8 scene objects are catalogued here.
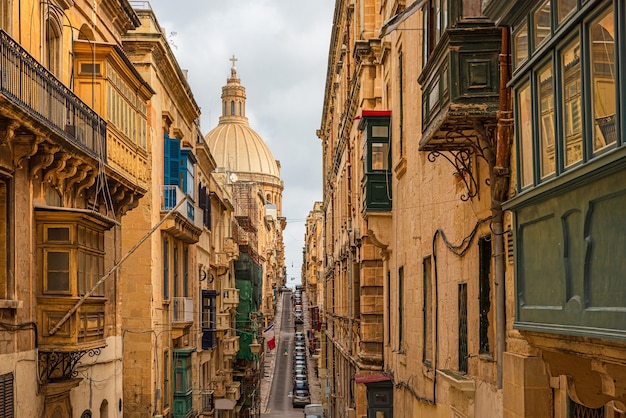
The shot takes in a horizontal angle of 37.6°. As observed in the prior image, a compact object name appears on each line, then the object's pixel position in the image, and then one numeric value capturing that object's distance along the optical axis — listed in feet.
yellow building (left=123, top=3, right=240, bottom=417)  73.97
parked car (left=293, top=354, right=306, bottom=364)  266.16
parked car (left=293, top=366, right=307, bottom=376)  239.97
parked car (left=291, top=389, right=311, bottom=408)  200.64
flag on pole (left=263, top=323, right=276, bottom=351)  201.09
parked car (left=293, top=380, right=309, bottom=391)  210.38
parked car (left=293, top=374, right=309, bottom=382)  221.25
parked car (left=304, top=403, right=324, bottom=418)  152.05
